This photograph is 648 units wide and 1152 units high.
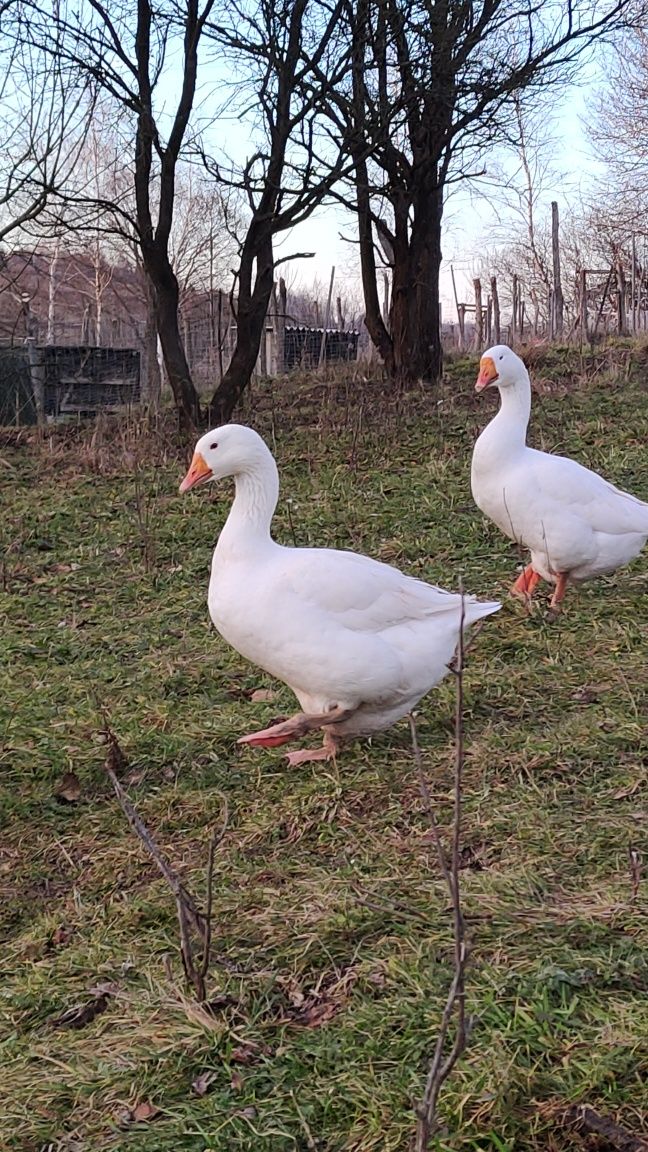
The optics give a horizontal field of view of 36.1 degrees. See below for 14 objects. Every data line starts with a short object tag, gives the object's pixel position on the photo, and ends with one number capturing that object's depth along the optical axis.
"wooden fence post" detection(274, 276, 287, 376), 17.73
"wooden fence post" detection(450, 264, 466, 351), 23.99
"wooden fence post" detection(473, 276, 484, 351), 18.24
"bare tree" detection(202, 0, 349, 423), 9.38
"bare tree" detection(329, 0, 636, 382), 9.74
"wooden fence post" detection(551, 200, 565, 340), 20.08
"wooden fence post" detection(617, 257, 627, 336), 15.90
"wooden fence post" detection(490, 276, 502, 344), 18.36
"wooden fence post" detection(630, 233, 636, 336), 16.76
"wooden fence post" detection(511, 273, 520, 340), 19.23
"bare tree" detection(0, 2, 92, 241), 9.91
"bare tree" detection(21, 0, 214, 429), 9.56
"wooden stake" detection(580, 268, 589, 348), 15.05
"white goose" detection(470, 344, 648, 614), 5.21
